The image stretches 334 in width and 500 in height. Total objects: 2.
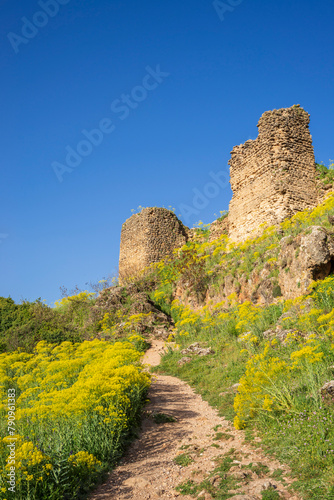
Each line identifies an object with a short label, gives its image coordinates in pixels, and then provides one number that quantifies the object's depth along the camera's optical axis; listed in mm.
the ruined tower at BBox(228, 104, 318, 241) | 17047
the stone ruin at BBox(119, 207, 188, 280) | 26109
